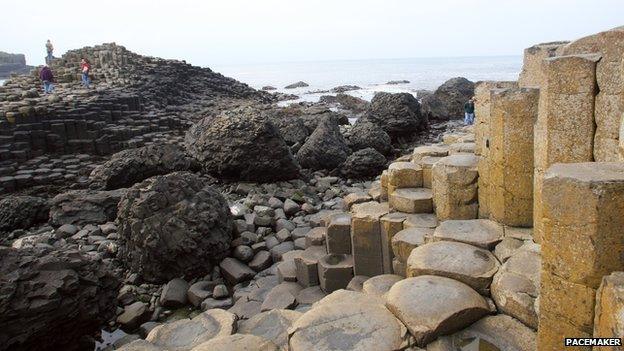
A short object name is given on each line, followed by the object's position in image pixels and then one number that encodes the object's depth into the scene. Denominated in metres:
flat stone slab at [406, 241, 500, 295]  3.69
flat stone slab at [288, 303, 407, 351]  3.14
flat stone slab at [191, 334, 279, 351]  3.41
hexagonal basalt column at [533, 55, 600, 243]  3.22
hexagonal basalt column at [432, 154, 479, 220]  4.95
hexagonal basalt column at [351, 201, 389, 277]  5.70
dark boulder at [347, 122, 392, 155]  14.24
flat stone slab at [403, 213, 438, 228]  5.26
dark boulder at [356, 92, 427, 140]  16.97
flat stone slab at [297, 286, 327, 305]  5.90
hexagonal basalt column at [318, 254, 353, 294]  5.95
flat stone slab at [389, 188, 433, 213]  5.60
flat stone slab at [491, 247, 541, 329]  3.24
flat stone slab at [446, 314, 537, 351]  3.06
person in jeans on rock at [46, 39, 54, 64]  29.85
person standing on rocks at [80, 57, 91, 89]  23.80
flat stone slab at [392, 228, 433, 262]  4.92
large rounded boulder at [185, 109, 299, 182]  10.98
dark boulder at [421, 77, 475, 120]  21.86
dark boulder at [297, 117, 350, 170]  12.64
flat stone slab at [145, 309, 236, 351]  4.18
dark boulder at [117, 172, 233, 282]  6.80
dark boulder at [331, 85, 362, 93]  55.52
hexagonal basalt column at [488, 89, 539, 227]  4.08
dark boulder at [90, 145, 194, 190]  10.86
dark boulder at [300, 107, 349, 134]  15.96
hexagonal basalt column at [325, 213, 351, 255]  6.15
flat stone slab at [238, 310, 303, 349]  4.24
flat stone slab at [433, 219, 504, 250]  4.24
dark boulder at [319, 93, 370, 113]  30.08
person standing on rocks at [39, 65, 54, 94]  20.87
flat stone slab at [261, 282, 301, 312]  5.77
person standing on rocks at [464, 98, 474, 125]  16.89
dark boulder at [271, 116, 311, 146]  14.74
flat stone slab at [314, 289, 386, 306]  3.66
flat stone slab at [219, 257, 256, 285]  6.80
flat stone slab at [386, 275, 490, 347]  3.17
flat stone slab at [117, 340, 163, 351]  3.99
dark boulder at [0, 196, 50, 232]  9.27
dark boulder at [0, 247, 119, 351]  4.88
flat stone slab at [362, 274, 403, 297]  4.66
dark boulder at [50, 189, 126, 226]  9.10
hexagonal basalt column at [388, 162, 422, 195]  6.07
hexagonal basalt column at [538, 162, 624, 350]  2.37
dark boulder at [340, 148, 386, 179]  11.89
